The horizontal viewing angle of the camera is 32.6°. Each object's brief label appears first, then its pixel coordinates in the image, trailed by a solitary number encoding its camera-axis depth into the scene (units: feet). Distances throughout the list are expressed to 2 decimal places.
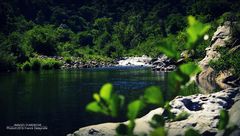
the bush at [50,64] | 271.90
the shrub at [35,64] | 265.77
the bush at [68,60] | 310.06
